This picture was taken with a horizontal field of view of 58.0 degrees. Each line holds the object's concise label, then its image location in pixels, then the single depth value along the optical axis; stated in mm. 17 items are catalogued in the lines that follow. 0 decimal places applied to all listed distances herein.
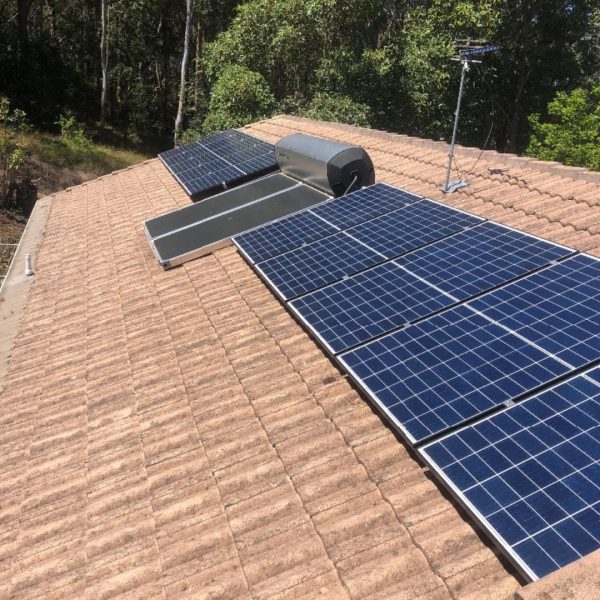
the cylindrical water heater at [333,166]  9125
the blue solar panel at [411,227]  6949
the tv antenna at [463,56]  7828
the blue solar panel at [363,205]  8062
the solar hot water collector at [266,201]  9102
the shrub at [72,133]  33719
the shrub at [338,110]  25859
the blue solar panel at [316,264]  6699
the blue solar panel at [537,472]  3125
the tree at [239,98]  26172
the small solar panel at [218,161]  11836
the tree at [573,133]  24062
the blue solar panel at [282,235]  7812
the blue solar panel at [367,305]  5504
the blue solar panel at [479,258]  5727
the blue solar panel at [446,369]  4199
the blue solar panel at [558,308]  4465
